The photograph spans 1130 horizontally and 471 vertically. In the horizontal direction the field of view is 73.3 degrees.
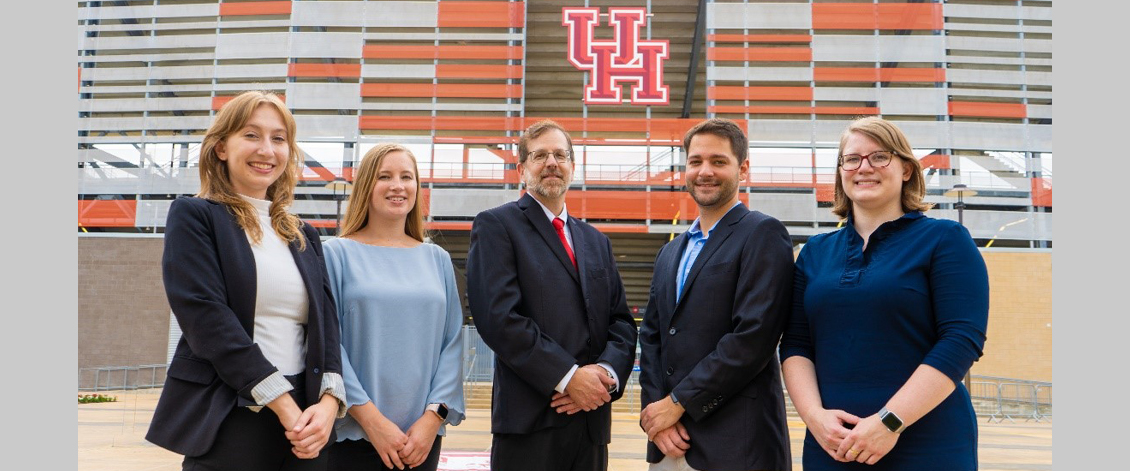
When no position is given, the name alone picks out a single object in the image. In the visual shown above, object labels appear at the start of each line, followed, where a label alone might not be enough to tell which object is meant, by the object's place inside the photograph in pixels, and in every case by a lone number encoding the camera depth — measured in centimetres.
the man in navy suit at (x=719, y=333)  278
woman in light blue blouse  294
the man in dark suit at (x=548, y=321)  294
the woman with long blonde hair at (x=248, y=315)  224
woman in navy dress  235
